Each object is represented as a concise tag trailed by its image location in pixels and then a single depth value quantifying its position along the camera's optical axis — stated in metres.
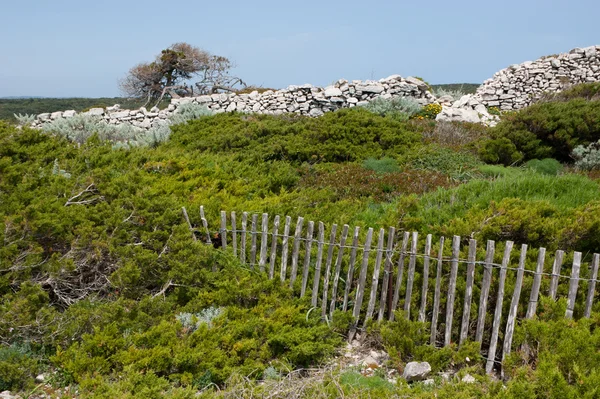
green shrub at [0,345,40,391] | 4.04
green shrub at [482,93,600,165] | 10.86
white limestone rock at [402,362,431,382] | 4.23
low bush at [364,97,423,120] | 15.99
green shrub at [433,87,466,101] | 22.15
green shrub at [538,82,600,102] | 15.77
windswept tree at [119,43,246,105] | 27.92
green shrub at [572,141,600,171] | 10.27
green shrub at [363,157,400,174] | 9.98
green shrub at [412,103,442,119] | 16.34
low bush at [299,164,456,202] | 8.58
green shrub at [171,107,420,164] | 11.05
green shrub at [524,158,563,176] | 10.32
